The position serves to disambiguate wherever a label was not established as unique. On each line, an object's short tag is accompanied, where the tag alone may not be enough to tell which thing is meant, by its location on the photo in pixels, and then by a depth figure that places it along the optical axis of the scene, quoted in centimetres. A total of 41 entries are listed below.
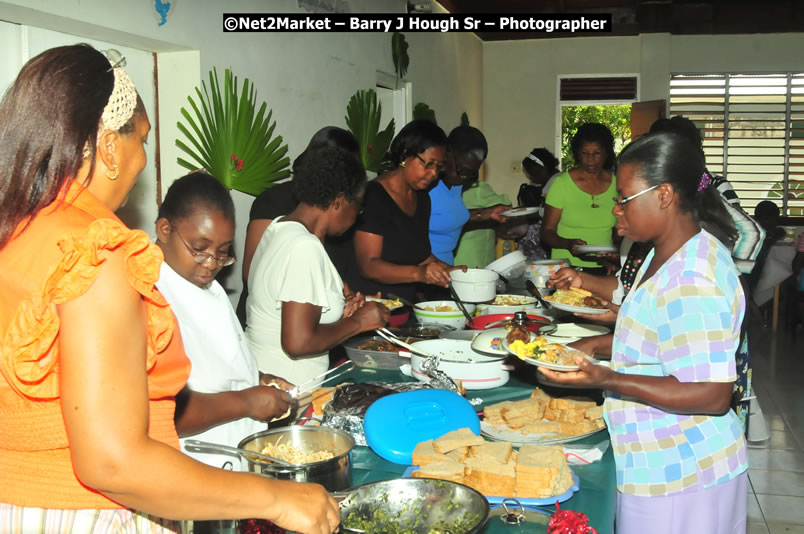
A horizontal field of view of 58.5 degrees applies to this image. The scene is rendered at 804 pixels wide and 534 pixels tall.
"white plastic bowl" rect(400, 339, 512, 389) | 233
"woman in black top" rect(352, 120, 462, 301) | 336
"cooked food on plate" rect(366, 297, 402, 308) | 306
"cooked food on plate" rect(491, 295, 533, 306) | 347
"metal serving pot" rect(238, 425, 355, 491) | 136
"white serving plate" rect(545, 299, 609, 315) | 264
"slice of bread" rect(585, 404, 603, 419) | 202
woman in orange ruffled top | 86
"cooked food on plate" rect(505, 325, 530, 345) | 202
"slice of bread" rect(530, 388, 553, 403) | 216
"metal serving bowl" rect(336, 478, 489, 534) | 137
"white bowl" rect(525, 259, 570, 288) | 355
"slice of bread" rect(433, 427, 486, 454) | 170
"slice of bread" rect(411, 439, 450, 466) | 167
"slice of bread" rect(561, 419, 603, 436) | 196
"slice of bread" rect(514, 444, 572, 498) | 154
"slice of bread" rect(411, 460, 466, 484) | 160
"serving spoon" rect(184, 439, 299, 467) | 131
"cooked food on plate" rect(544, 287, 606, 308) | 271
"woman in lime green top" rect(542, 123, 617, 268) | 436
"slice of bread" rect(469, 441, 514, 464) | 162
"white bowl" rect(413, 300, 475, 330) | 305
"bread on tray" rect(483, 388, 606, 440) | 197
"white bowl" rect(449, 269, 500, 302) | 316
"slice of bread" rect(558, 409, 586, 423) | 203
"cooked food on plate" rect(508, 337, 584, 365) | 174
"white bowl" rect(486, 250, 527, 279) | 378
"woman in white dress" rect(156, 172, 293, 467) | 166
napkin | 181
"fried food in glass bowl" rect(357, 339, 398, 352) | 268
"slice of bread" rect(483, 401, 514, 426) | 204
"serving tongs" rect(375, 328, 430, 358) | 242
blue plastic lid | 180
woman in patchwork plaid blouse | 158
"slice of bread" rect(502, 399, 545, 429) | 202
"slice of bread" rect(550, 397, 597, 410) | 206
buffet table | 147
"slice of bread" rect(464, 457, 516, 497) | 157
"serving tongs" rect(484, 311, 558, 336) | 261
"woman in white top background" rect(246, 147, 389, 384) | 226
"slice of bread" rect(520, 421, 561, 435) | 196
